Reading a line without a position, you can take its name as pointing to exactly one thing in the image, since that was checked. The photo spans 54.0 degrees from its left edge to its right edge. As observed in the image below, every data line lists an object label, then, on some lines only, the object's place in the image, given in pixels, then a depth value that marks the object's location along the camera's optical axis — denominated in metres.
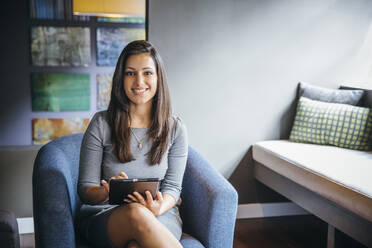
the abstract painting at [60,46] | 2.70
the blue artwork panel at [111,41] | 2.86
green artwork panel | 2.77
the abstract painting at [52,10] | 2.65
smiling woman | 1.56
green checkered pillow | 2.56
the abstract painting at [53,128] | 2.83
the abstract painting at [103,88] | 2.92
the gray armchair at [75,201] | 1.42
